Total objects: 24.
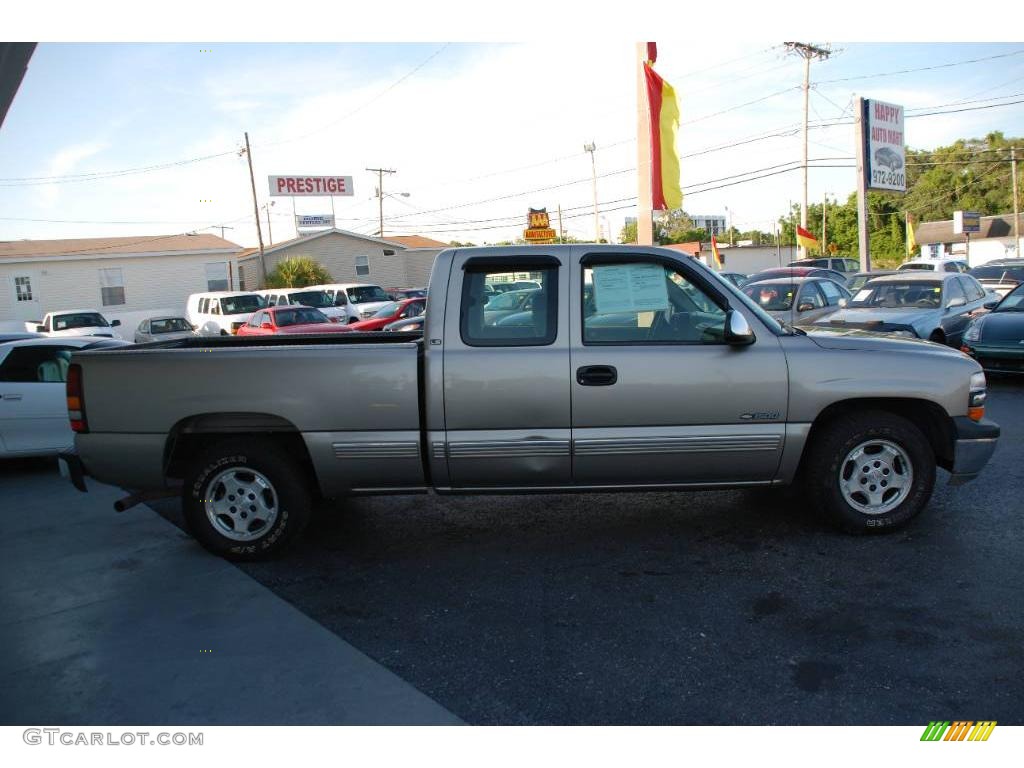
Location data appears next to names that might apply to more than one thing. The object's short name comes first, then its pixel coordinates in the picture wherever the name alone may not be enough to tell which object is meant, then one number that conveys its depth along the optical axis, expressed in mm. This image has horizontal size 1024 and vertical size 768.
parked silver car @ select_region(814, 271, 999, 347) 11008
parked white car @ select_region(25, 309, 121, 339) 21859
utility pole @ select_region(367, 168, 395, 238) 56062
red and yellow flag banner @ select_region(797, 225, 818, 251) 18641
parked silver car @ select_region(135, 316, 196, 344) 22422
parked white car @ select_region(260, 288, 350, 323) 27312
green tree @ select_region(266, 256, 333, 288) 37500
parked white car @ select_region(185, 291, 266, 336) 25844
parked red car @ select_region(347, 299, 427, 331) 18839
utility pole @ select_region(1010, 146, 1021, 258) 43975
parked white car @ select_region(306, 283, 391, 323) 26875
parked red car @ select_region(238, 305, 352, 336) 20625
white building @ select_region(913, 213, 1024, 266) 57625
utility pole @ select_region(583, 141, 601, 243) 50756
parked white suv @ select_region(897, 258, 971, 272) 29473
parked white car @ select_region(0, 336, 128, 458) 7633
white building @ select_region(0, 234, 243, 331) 31750
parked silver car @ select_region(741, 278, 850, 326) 12477
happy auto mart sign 26734
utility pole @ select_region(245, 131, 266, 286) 37222
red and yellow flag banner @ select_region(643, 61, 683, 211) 10477
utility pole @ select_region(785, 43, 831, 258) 38031
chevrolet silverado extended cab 4773
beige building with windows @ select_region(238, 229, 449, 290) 40469
